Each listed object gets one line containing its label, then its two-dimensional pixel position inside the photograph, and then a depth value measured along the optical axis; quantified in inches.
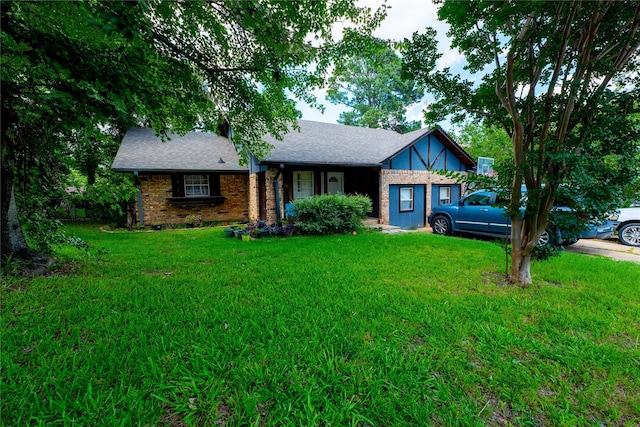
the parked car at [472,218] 308.5
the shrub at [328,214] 327.6
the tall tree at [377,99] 991.0
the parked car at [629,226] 302.2
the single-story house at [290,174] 402.9
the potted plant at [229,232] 325.7
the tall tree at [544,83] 112.6
